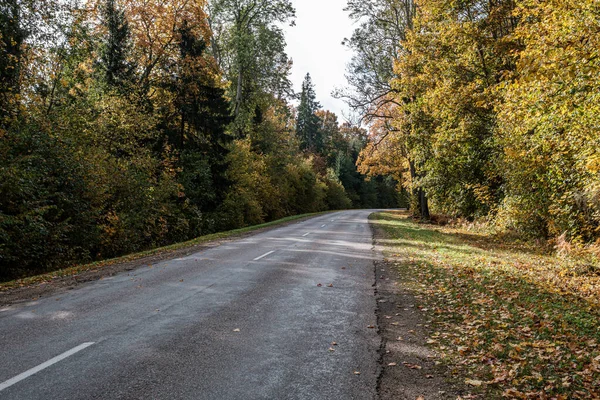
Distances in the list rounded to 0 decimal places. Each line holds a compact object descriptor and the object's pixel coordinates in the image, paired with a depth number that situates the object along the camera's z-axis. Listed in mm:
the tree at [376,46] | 27469
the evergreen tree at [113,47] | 23578
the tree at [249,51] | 32719
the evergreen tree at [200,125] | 24891
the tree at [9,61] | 14430
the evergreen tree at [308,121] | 85875
